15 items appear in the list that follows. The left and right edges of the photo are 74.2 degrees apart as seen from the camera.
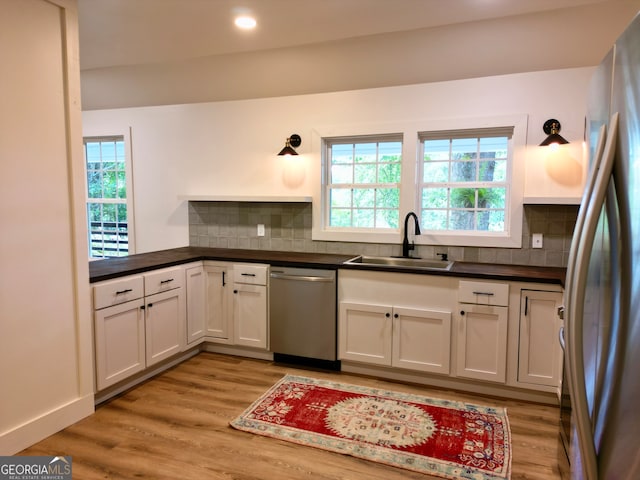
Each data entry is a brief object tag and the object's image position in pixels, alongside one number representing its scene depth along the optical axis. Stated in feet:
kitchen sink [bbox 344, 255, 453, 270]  11.27
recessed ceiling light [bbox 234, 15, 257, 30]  8.70
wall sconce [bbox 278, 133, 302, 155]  12.79
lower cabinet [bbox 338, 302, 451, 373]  10.16
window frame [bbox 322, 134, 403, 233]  12.28
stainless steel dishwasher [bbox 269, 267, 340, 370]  11.07
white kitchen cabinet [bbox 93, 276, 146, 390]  8.93
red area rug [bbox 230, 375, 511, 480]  7.34
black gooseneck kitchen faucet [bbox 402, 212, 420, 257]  11.69
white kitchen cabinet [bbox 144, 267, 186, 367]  10.31
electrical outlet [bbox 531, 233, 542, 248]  10.68
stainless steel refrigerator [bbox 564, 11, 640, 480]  2.59
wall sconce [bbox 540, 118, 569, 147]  10.05
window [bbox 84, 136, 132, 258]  15.39
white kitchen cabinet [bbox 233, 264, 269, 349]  11.78
